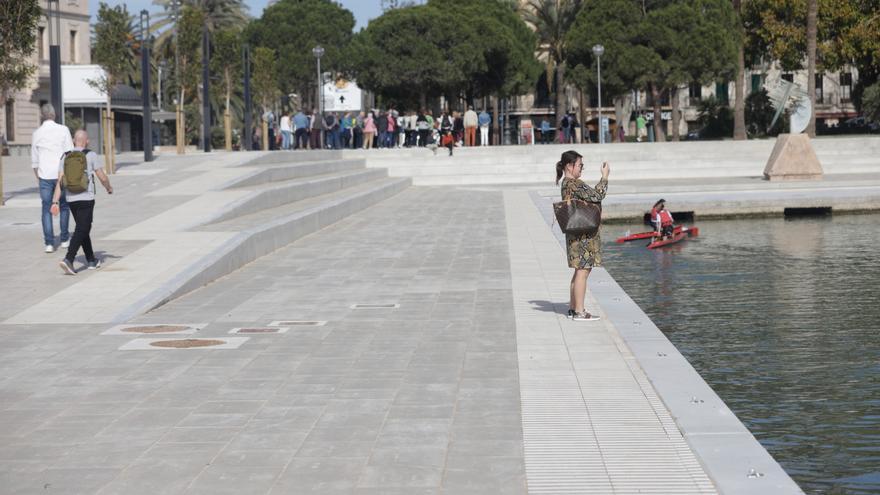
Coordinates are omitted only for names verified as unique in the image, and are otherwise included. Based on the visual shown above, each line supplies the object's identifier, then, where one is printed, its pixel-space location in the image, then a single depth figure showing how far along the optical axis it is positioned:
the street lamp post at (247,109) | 43.31
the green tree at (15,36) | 24.22
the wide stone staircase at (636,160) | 44.47
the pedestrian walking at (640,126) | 63.70
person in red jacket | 24.44
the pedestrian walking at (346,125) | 49.97
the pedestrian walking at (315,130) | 47.28
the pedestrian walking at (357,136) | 49.77
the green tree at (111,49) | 39.88
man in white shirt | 16.61
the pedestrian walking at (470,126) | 51.50
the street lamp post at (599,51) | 56.16
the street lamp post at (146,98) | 33.72
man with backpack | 14.85
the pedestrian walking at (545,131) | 65.69
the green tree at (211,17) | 81.25
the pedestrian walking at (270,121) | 50.24
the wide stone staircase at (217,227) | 13.45
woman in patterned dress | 11.36
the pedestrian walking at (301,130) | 45.69
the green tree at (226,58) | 59.72
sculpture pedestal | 38.78
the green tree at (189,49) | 49.06
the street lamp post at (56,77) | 26.34
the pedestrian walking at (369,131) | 47.69
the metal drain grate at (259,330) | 11.53
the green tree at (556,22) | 75.62
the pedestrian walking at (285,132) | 47.00
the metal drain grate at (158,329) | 11.52
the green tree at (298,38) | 89.06
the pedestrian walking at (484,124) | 54.88
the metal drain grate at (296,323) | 11.97
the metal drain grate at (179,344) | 10.62
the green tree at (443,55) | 72.31
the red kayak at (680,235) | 23.95
